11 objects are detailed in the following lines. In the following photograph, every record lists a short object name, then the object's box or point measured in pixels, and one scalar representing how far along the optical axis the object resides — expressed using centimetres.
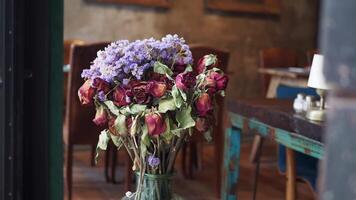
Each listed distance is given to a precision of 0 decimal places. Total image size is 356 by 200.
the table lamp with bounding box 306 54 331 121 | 175
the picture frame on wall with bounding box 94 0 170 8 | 510
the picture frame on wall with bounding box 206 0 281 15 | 554
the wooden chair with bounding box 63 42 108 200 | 293
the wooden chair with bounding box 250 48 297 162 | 466
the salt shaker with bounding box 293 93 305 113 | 200
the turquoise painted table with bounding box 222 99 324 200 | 180
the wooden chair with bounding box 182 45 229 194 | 311
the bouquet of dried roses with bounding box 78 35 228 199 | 112
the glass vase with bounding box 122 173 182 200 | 115
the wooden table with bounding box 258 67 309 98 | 406
